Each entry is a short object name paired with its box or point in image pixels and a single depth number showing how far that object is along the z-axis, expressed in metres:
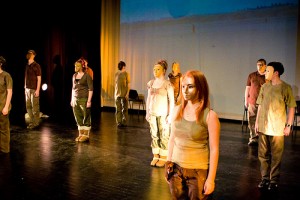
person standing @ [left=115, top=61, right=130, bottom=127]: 6.61
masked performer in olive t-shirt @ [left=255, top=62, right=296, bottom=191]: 3.19
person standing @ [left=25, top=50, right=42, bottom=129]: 6.08
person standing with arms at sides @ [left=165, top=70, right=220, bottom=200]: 1.84
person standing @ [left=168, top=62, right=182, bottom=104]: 5.87
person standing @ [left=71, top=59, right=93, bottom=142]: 4.91
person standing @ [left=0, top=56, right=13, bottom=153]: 4.23
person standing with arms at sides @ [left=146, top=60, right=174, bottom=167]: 3.90
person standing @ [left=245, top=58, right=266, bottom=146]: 5.09
